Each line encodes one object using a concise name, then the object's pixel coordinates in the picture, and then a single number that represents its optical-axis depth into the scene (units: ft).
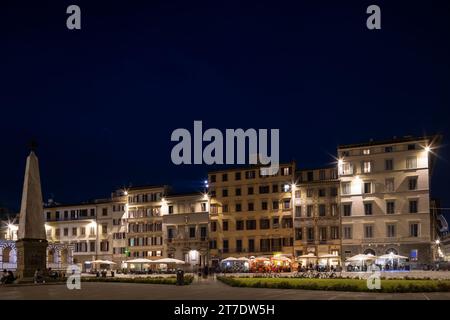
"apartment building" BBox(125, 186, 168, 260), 327.47
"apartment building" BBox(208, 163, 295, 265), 288.71
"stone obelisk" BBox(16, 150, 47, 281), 144.87
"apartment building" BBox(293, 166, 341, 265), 272.72
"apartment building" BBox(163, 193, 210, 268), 312.09
